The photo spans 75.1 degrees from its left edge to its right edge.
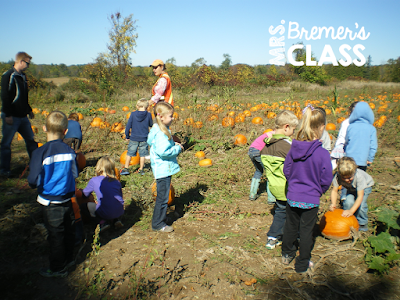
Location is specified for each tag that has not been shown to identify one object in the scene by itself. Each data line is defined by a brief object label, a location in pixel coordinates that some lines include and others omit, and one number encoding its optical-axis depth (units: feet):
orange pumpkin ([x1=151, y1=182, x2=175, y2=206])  12.89
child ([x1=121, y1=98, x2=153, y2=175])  16.99
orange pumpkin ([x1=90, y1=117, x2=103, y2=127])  27.77
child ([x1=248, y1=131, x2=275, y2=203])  13.01
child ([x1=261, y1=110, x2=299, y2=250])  9.98
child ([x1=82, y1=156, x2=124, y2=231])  10.77
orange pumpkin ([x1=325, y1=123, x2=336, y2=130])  25.62
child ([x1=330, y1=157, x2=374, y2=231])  10.18
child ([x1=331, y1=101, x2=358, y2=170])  13.38
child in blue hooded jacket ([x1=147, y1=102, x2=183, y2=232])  10.23
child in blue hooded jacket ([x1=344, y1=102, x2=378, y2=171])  11.93
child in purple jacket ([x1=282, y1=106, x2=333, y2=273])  8.11
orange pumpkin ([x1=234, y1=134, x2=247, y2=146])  22.23
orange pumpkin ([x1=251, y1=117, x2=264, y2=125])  29.53
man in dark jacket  15.05
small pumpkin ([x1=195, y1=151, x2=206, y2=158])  20.13
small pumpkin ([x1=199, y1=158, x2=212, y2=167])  18.67
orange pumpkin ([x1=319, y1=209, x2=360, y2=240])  10.52
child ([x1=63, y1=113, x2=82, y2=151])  15.90
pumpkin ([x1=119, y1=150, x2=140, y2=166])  18.75
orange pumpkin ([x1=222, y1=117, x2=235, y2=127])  26.98
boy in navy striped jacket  7.93
